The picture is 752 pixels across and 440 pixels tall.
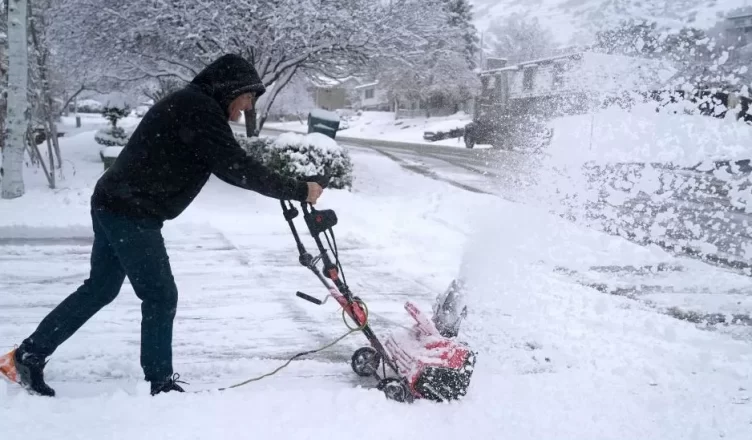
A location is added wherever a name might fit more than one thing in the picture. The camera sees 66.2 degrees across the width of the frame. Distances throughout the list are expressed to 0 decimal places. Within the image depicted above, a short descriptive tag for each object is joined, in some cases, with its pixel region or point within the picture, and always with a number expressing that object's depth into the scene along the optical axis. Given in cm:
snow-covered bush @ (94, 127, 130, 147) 1955
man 274
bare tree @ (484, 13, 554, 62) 5672
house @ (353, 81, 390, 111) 6352
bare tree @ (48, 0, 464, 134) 1107
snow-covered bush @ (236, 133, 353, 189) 997
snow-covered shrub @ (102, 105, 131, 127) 1981
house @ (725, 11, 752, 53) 1110
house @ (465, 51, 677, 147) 1491
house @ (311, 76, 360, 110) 6880
